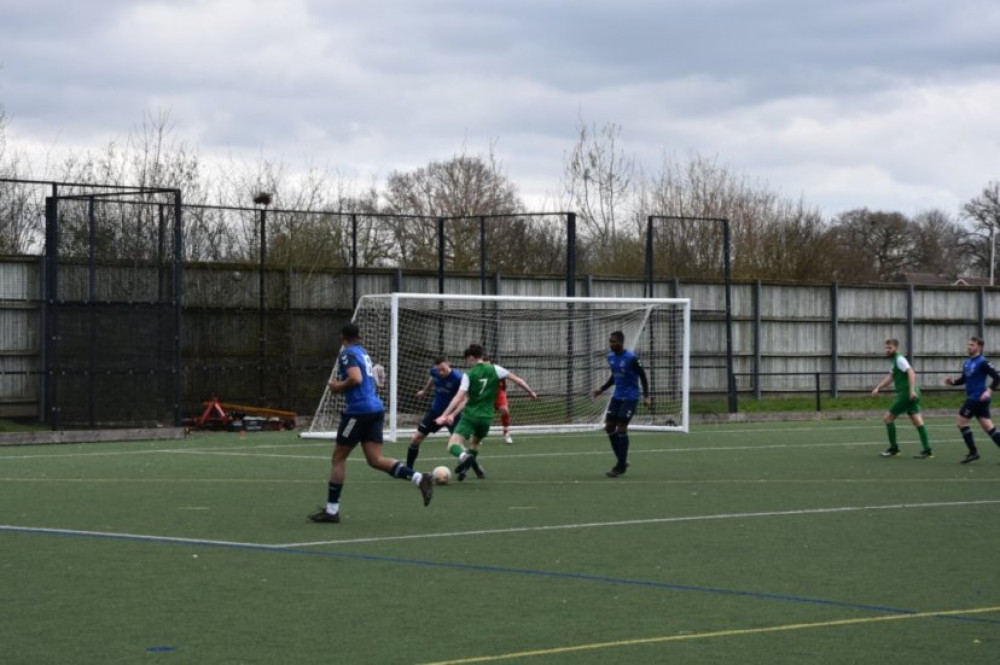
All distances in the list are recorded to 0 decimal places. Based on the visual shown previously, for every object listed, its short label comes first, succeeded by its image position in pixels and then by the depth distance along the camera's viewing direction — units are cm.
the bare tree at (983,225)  9519
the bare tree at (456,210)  3575
